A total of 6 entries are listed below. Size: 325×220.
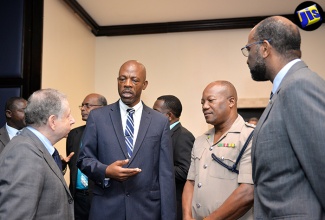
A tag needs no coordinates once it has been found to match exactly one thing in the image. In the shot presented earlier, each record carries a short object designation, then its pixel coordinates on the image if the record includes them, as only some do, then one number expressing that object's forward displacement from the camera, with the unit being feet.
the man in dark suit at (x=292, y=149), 4.96
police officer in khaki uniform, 7.50
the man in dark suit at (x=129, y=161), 7.82
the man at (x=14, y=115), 12.58
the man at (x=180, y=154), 10.35
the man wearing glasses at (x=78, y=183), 11.45
